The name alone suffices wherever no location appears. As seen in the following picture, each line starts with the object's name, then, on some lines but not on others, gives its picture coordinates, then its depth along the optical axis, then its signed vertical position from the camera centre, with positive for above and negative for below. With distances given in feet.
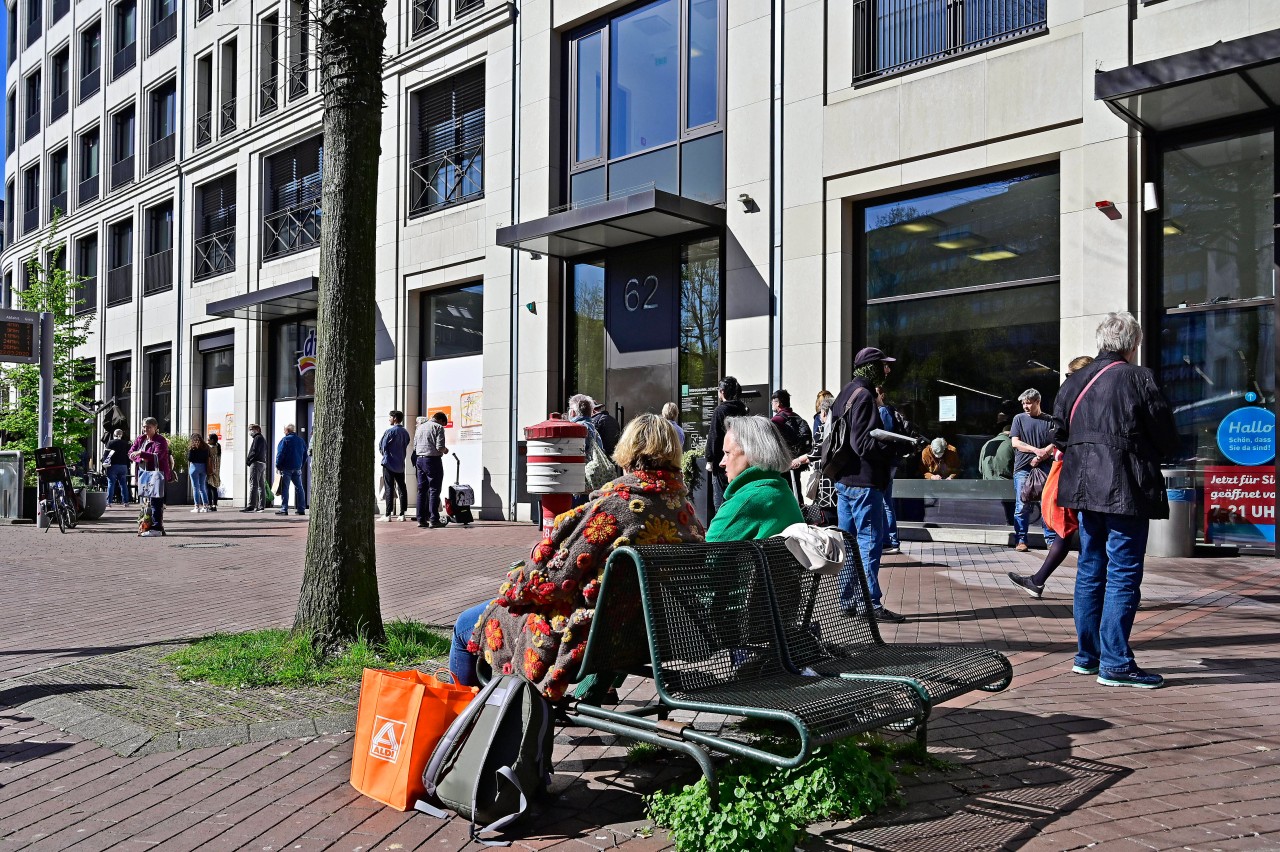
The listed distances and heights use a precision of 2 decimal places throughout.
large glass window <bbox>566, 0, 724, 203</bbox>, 51.06 +17.45
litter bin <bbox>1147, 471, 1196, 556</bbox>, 35.24 -3.03
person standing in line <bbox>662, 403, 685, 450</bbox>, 40.06 +1.11
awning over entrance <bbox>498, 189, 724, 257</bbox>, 46.98 +10.35
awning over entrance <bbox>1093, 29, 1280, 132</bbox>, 31.58 +11.42
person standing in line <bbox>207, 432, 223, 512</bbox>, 76.54 -2.18
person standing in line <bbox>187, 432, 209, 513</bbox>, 69.31 -2.00
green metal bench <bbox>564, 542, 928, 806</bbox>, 10.34 -2.54
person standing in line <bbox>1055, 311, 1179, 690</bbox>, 16.72 -0.72
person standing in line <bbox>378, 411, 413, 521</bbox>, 56.59 -0.82
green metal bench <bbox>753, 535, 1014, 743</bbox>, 12.09 -2.64
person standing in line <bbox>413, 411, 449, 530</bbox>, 53.36 -1.39
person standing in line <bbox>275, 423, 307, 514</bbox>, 65.87 -1.42
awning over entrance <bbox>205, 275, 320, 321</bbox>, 69.82 +9.78
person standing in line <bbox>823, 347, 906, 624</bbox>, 24.06 -0.88
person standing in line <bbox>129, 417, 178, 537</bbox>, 54.85 -0.64
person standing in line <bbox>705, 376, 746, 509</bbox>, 33.40 +0.32
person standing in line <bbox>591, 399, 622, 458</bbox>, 45.19 +0.56
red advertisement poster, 35.58 -2.23
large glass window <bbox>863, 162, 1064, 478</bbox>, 40.47 +5.72
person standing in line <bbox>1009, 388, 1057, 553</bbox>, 34.12 +0.23
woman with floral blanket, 12.23 -1.46
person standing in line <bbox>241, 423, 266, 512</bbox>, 74.84 -2.14
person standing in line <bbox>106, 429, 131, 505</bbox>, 69.05 -2.51
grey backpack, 10.89 -3.38
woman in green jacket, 14.74 -0.67
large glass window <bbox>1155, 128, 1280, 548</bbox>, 36.01 +4.27
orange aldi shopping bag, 11.72 -3.31
